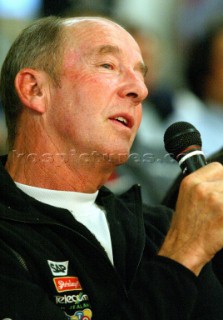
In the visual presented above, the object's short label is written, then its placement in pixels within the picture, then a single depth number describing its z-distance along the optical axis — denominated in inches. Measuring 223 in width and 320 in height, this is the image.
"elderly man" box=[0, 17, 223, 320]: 158.6
